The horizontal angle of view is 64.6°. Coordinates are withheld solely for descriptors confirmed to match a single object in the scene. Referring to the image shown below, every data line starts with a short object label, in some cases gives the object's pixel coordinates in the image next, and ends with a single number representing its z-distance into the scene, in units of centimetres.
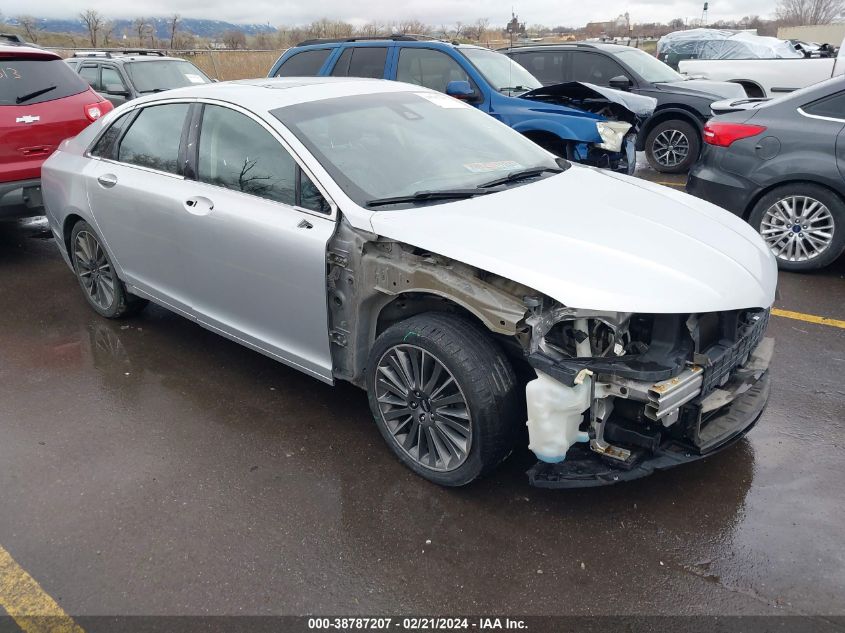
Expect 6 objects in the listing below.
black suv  922
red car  611
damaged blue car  664
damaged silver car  262
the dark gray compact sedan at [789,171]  529
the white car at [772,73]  1059
